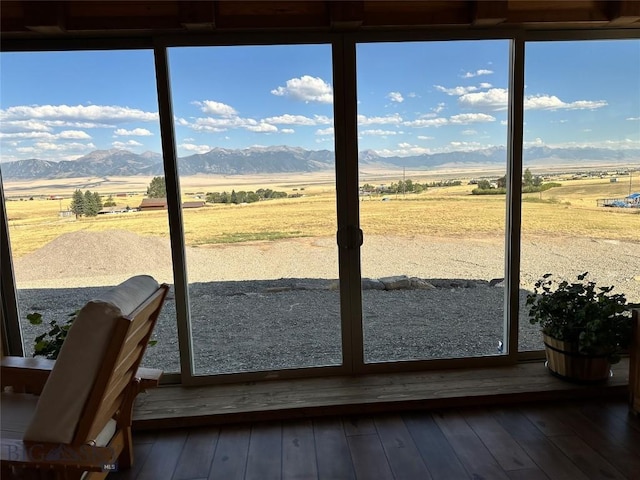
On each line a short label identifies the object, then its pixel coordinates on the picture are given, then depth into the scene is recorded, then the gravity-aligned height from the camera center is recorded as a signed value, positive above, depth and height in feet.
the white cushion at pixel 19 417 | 6.04 -3.16
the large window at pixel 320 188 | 9.39 -0.16
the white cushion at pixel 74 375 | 5.24 -2.15
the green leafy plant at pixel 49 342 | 8.51 -2.91
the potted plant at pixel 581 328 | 9.02 -3.20
